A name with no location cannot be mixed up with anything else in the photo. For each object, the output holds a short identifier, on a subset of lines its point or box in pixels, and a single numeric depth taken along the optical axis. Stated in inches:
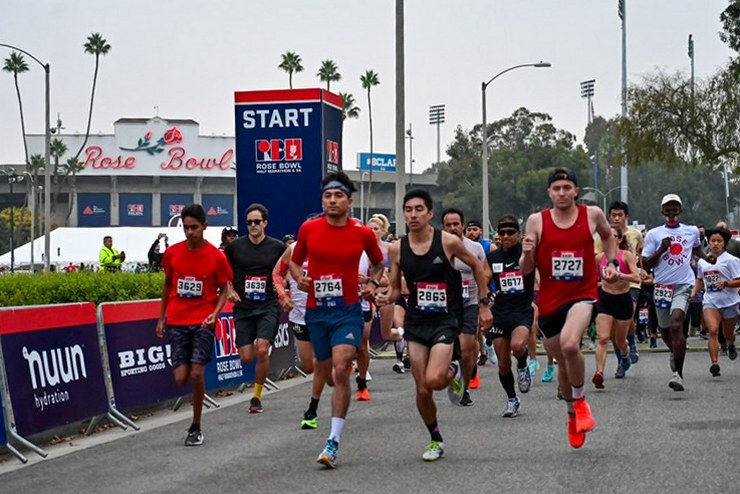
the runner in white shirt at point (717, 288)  658.2
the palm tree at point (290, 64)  3944.4
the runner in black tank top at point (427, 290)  387.2
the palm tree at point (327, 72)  3951.8
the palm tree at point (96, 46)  3464.6
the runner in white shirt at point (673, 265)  591.5
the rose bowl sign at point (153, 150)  5000.0
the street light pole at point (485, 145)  1913.1
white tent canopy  2417.6
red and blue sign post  964.6
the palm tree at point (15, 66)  3639.3
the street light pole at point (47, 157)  1937.6
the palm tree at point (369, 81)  4247.0
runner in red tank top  398.6
